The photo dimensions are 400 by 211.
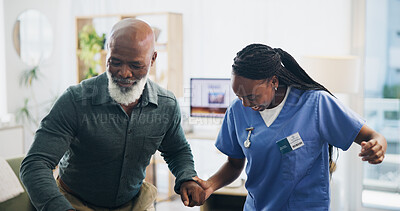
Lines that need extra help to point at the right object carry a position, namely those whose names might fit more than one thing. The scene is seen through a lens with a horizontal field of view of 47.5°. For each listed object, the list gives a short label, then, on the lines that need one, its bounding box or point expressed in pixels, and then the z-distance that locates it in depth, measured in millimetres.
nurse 1508
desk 2906
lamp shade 3320
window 3885
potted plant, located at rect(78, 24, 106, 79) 4754
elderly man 1409
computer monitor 3930
